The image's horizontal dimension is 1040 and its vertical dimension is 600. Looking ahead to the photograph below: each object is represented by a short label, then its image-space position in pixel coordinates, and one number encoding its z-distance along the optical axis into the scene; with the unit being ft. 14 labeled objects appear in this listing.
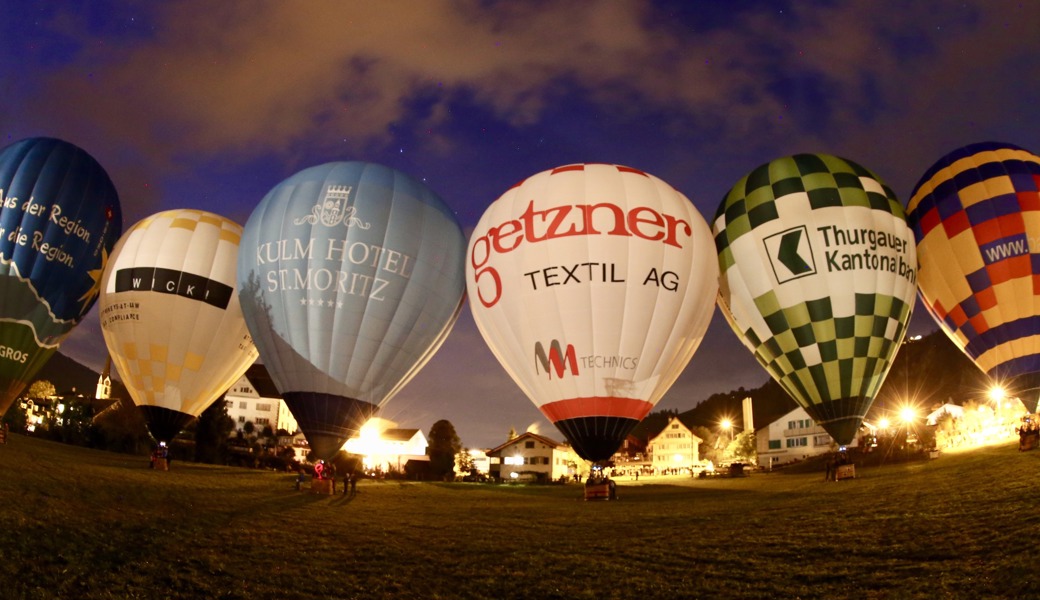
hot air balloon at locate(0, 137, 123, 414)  68.80
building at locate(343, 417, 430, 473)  178.81
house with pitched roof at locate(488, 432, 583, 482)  190.70
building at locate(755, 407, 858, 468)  174.09
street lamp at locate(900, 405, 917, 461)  126.91
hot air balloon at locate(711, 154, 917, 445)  60.54
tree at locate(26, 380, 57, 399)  187.34
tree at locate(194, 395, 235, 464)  111.45
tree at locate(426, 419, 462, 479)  152.25
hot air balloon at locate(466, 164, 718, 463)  56.24
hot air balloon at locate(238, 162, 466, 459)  62.49
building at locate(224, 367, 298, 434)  200.64
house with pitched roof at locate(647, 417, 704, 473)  223.30
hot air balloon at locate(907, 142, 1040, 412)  66.18
